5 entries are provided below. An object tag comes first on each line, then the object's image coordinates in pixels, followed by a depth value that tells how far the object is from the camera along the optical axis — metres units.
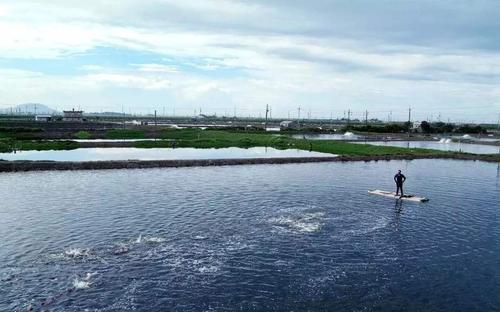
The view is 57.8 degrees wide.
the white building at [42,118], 129.15
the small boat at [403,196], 33.25
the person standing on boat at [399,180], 34.12
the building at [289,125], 147.10
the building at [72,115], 136.75
